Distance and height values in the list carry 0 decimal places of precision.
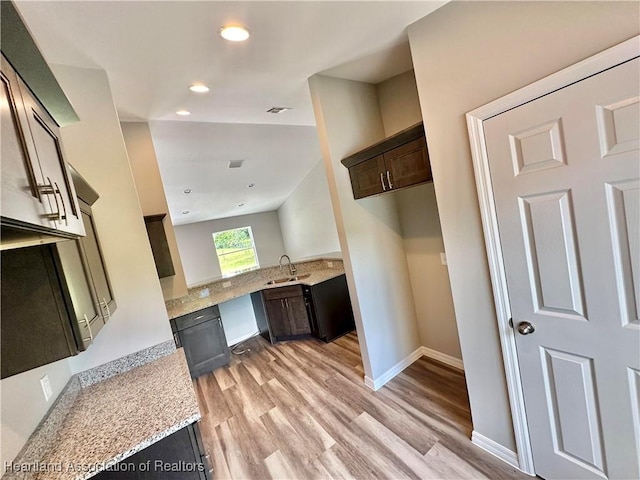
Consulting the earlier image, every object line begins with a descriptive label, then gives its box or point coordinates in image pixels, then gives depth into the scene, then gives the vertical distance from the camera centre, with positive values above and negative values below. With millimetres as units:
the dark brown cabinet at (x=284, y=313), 4012 -1186
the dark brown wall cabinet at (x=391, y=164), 2020 +318
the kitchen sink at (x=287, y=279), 4300 -779
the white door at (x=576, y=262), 1142 -408
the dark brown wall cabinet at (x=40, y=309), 1039 -122
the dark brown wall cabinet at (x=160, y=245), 3094 +81
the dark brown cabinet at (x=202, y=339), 3346 -1118
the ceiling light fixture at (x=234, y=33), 1613 +1145
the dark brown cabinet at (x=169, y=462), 1286 -956
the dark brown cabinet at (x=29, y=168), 704 +320
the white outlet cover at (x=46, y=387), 1446 -556
